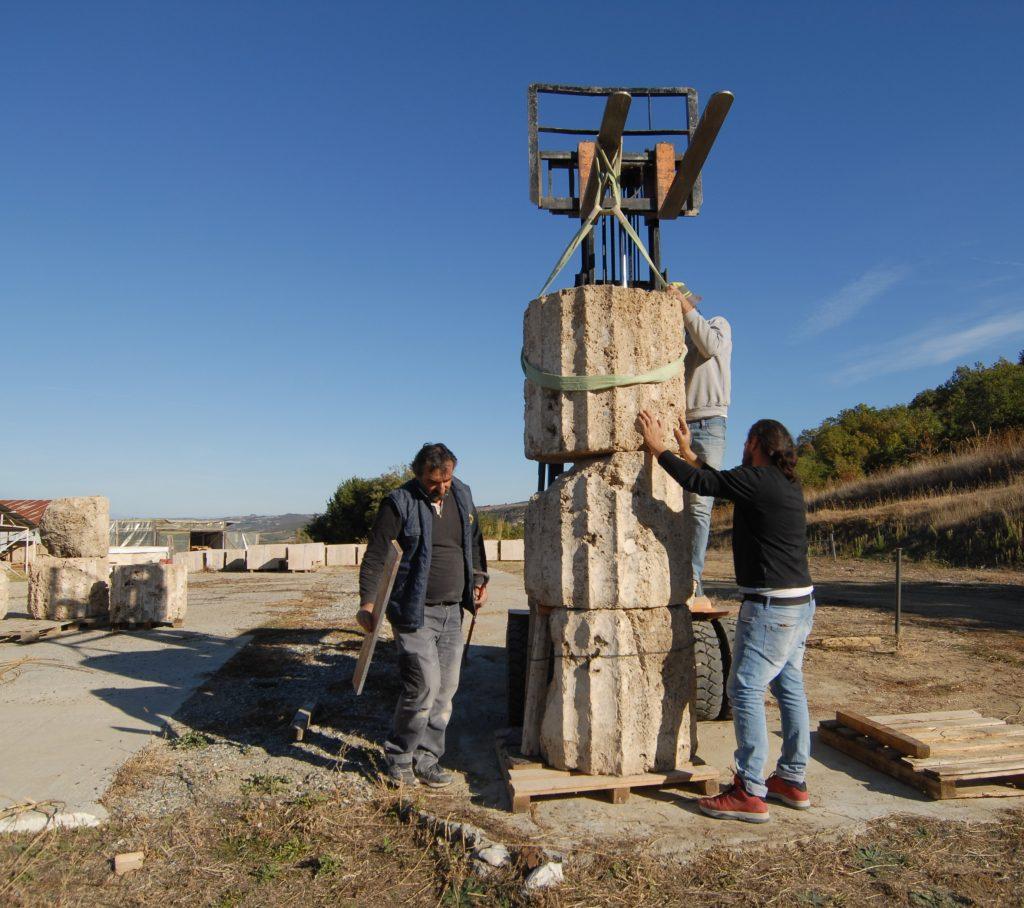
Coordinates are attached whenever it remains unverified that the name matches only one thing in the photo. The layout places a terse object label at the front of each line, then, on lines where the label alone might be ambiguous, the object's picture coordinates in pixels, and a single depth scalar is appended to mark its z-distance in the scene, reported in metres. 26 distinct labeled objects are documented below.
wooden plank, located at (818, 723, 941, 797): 4.07
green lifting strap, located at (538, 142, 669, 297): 4.60
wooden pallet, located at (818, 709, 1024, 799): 4.03
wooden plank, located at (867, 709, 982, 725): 4.73
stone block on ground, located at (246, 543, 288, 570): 18.72
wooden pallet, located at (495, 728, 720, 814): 3.87
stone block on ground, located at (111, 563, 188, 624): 9.53
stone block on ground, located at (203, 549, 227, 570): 19.16
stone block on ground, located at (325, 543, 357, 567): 20.09
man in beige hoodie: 5.12
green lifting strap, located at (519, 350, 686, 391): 4.21
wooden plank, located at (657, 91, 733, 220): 4.37
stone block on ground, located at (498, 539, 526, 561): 20.12
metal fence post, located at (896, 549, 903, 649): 7.71
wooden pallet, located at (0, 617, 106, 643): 8.52
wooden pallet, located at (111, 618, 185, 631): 9.63
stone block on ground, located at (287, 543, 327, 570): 18.34
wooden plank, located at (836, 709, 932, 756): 4.21
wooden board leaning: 4.23
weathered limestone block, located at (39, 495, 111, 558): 10.15
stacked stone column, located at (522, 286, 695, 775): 4.10
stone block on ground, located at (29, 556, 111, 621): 9.91
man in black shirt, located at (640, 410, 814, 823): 3.78
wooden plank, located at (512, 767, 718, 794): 3.89
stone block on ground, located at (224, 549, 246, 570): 19.16
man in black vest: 4.36
